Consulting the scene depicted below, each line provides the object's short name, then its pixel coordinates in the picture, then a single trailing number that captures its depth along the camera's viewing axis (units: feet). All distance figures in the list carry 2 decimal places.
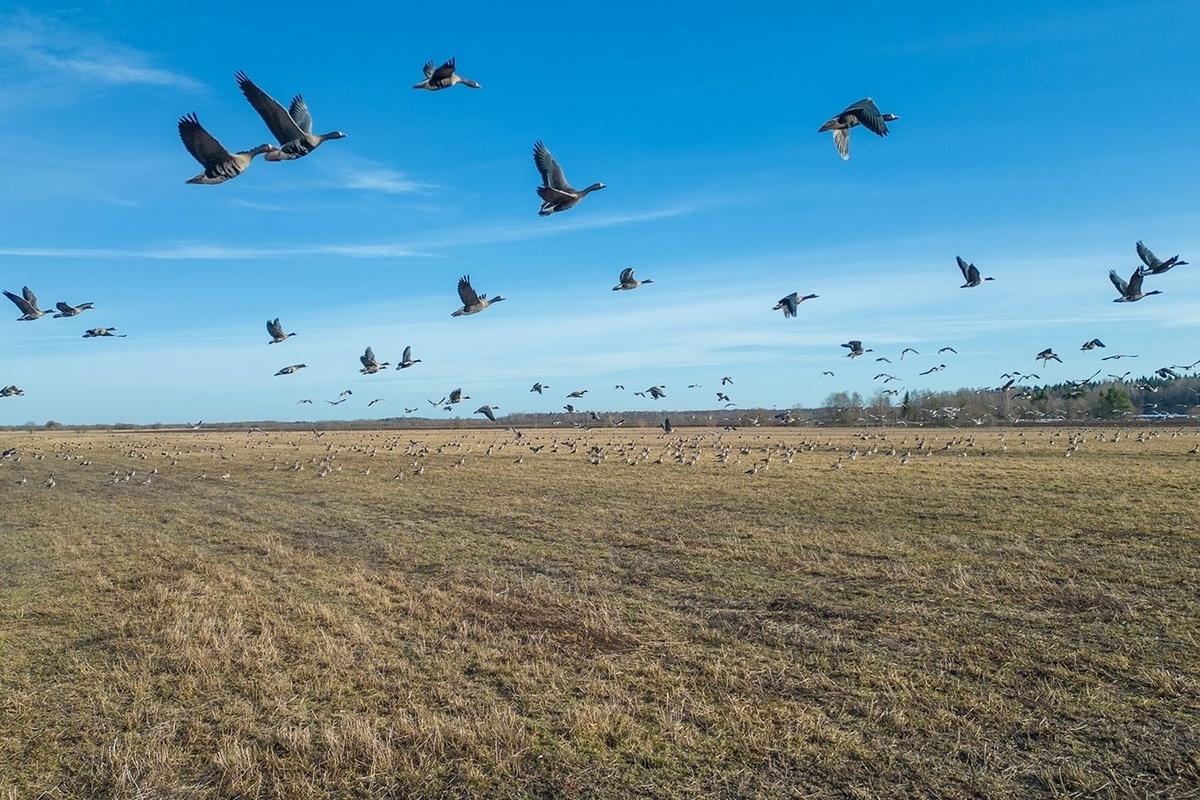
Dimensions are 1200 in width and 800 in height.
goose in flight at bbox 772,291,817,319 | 49.17
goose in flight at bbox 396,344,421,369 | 59.88
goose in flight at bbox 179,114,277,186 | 28.43
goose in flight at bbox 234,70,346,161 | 28.19
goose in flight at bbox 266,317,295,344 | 51.39
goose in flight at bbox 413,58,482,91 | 32.78
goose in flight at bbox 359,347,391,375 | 59.36
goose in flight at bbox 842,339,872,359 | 59.57
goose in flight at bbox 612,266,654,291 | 52.03
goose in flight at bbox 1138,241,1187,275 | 45.21
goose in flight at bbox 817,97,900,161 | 32.73
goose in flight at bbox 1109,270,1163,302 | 46.09
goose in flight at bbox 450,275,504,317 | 50.06
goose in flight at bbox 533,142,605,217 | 38.83
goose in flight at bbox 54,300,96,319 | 48.29
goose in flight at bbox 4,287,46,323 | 49.63
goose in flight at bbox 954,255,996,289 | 49.06
